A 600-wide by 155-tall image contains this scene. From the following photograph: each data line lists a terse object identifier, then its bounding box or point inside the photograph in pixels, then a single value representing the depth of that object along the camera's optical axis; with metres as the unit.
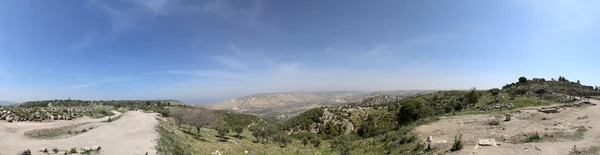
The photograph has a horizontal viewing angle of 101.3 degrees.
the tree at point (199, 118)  38.09
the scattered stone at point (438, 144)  19.55
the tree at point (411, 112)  50.28
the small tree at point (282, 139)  46.75
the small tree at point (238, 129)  46.59
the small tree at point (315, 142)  52.36
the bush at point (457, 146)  17.68
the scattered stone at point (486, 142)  17.83
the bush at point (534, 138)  19.00
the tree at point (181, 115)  40.00
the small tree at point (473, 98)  56.66
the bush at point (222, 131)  39.72
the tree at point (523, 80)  97.65
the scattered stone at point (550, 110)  35.93
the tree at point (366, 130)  59.19
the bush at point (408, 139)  25.29
